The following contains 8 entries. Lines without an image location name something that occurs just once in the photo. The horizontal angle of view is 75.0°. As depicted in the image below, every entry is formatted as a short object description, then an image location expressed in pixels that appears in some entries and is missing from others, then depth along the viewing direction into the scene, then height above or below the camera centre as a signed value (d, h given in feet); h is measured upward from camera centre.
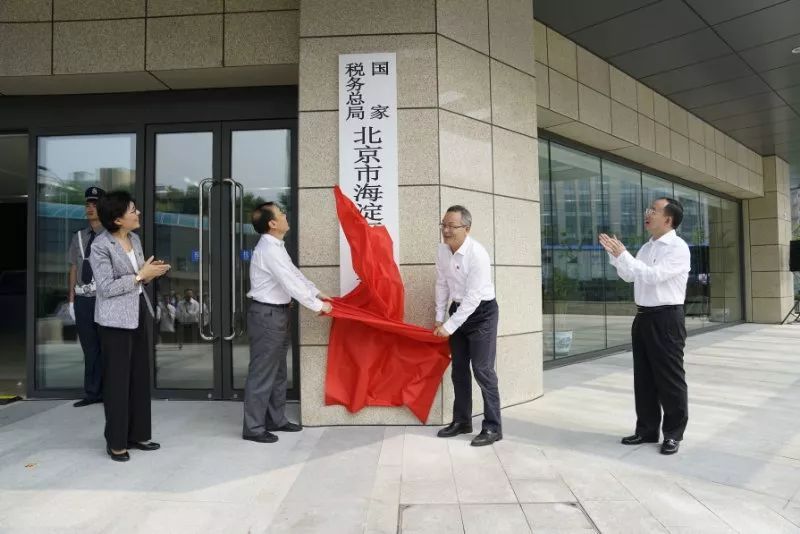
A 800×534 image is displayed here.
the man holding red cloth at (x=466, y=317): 11.94 -0.92
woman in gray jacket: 11.20 -0.55
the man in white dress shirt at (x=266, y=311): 12.40 -0.77
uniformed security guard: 15.76 -0.78
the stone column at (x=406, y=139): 13.56 +3.69
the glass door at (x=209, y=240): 16.34 +1.27
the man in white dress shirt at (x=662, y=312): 11.33 -0.80
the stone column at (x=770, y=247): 40.50 +2.22
